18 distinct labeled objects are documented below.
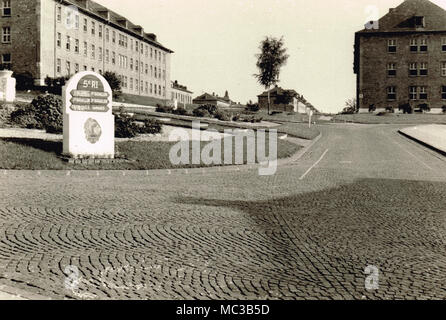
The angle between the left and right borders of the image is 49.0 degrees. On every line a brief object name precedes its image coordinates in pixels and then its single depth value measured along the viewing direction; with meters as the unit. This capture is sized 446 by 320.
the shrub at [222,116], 38.38
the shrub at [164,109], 41.51
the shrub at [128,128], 21.22
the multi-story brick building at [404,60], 60.19
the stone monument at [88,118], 15.61
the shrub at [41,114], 20.89
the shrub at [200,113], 39.00
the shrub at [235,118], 39.34
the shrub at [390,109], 57.59
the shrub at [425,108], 58.52
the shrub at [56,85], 37.78
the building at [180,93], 98.77
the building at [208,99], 131.62
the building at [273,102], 101.44
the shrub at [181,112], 39.34
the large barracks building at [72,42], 49.06
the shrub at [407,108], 56.91
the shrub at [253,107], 59.27
